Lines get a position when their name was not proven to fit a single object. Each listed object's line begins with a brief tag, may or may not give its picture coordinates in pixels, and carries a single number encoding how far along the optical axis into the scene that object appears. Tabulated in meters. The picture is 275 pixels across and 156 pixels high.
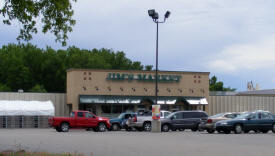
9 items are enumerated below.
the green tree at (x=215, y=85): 117.50
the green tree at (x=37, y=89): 68.77
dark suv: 37.41
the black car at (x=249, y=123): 32.34
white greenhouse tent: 46.53
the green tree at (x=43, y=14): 17.88
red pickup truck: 37.16
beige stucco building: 51.19
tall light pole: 36.88
